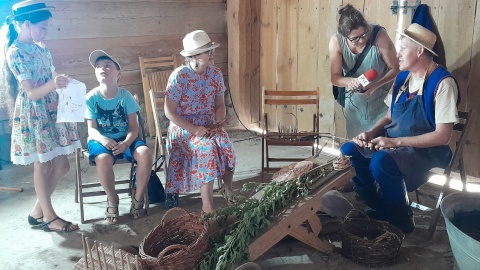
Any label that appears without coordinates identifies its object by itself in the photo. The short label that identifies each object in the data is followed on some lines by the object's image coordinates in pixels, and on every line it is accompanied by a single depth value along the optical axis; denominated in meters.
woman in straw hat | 3.38
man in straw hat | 2.89
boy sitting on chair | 3.31
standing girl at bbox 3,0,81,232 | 2.92
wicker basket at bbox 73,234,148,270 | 2.16
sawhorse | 2.46
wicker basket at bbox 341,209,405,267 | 2.69
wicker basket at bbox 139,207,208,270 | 2.19
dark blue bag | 3.72
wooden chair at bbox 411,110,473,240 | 3.05
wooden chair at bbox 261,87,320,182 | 3.82
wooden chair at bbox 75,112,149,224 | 3.39
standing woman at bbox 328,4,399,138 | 3.44
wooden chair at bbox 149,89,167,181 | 3.76
